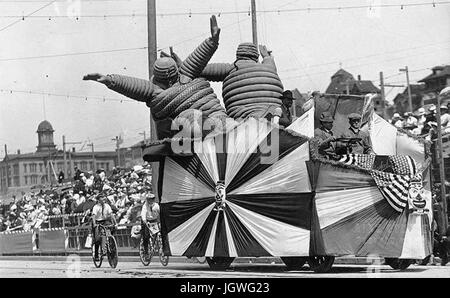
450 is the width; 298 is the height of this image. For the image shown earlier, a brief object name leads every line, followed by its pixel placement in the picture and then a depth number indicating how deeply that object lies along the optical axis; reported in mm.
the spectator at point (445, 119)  16838
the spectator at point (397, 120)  20453
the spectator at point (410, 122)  18844
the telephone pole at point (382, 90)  38009
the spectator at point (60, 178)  32906
